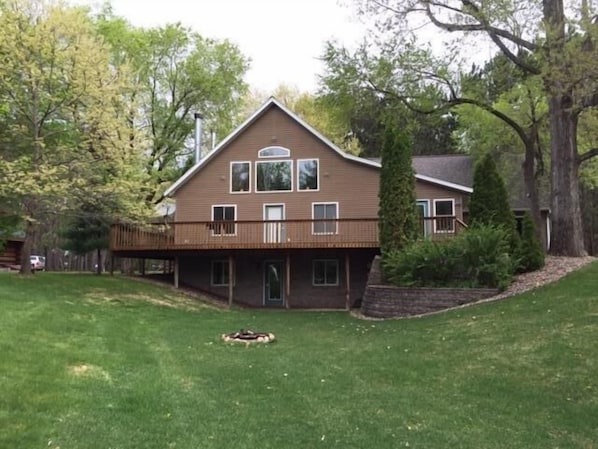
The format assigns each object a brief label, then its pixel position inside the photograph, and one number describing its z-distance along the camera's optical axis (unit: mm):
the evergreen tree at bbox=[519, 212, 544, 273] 16062
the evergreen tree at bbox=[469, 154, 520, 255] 16922
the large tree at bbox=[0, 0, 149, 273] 17984
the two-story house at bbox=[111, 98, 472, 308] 22438
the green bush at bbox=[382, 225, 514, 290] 14672
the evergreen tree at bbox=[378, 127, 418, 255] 17469
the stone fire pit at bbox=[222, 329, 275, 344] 11070
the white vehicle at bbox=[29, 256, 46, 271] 40844
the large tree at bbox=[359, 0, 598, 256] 14102
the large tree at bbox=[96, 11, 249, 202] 31172
